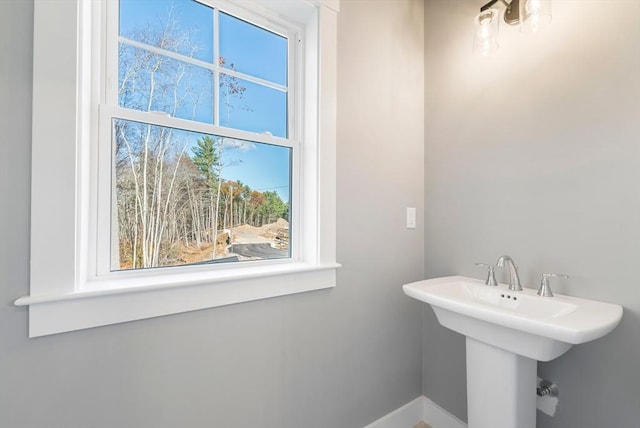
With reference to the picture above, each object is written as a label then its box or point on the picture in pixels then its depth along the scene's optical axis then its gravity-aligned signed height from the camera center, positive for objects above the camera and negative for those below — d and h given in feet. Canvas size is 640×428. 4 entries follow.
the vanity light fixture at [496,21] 3.70 +2.77
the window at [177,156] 2.57 +0.76
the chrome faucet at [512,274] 3.92 -0.79
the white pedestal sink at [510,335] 2.70 -1.30
